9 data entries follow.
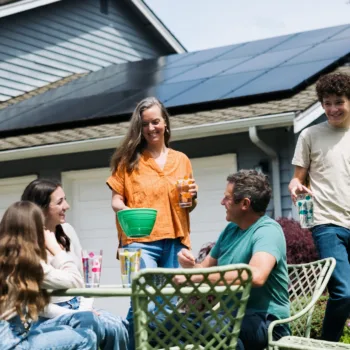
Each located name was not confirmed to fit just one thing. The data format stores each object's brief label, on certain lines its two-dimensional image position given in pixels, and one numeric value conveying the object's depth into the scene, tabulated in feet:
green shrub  33.57
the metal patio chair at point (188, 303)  15.86
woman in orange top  26.12
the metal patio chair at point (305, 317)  19.91
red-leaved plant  42.12
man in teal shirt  19.95
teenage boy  24.10
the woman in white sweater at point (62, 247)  21.46
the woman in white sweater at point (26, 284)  17.99
